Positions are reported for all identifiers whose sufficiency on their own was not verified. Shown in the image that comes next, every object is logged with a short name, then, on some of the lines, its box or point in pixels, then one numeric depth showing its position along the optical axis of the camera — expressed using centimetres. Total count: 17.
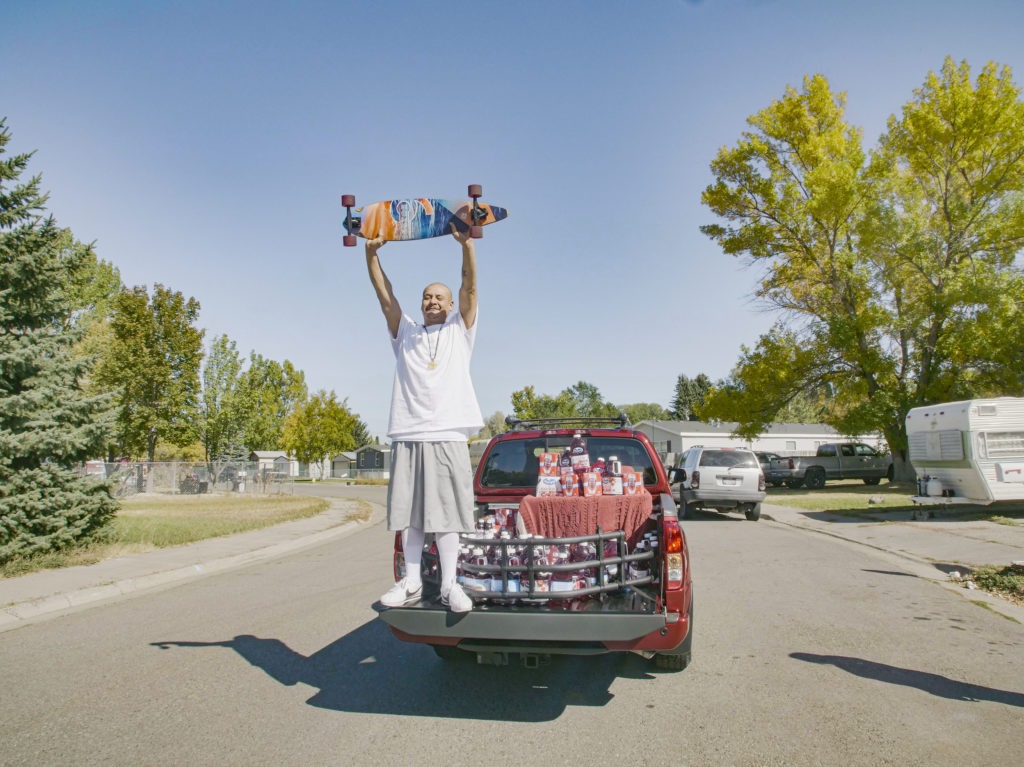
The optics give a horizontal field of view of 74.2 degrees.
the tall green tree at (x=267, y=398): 3775
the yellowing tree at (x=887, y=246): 2225
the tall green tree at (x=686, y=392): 8481
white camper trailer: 1298
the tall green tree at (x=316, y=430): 5300
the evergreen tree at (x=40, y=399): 885
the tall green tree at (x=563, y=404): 5903
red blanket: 459
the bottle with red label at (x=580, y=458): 530
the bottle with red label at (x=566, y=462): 532
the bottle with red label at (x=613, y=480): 515
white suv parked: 1630
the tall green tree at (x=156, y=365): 2884
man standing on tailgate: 377
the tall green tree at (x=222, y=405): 3600
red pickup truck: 354
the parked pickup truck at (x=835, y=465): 2939
